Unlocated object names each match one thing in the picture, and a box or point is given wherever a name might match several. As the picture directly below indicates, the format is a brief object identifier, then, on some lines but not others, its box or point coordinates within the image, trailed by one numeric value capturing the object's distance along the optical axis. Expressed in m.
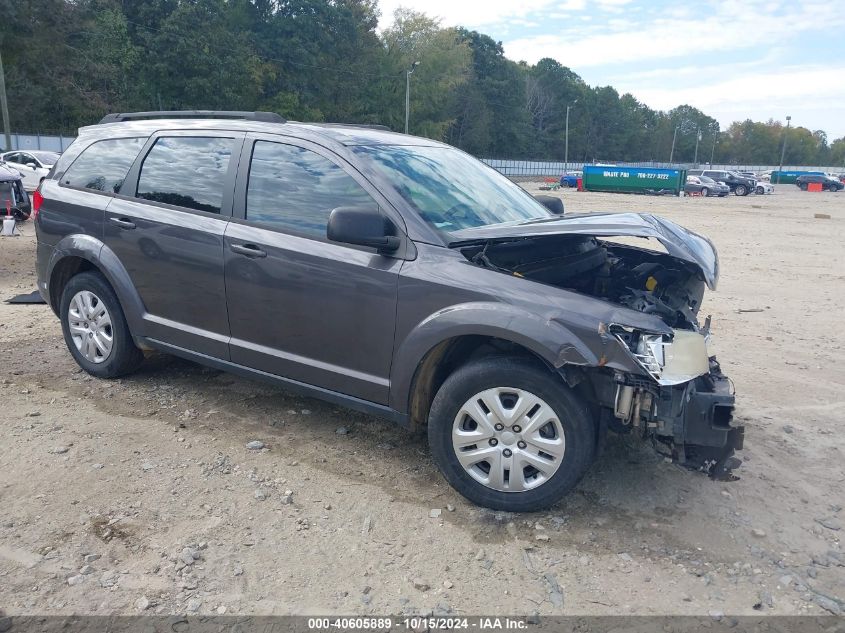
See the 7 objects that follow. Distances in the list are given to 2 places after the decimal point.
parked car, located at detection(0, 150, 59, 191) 18.13
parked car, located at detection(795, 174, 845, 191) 59.25
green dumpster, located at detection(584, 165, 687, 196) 44.97
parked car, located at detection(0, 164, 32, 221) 12.40
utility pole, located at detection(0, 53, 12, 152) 28.30
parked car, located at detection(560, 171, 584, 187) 51.09
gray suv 3.31
